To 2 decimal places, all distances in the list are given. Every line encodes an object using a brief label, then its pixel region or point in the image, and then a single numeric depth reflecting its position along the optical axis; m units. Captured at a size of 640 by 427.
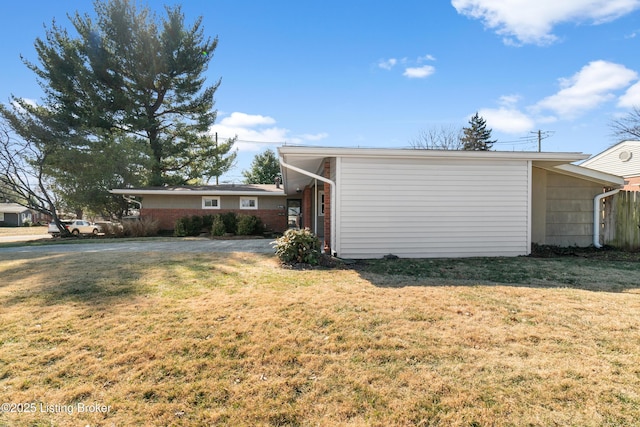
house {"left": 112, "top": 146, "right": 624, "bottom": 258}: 7.54
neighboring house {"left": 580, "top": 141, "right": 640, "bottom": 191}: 16.20
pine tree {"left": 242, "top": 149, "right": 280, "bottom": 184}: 31.34
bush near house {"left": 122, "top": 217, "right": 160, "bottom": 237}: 15.45
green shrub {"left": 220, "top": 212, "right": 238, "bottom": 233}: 15.91
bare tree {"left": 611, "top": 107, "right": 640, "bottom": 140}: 22.44
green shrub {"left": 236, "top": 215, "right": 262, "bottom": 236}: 15.11
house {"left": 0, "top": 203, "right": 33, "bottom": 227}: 37.50
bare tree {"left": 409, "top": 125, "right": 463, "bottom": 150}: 29.19
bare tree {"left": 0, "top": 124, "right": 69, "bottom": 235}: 16.75
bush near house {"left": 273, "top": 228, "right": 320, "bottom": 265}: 6.70
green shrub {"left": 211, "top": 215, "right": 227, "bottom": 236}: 14.89
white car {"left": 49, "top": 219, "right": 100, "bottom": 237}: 19.36
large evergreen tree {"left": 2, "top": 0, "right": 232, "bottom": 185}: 19.34
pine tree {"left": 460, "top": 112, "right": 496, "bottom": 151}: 34.34
